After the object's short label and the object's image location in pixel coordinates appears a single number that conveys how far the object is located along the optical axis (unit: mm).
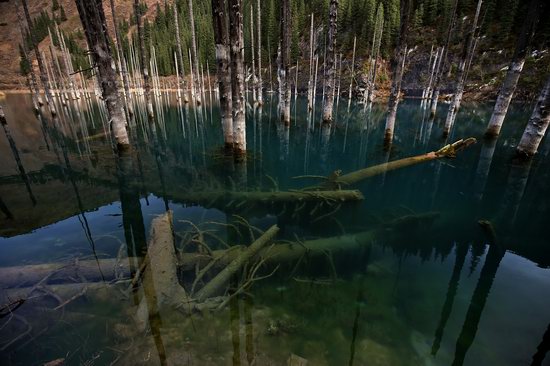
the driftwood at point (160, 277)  4657
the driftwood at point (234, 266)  4992
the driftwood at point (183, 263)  5449
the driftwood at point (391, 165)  10836
